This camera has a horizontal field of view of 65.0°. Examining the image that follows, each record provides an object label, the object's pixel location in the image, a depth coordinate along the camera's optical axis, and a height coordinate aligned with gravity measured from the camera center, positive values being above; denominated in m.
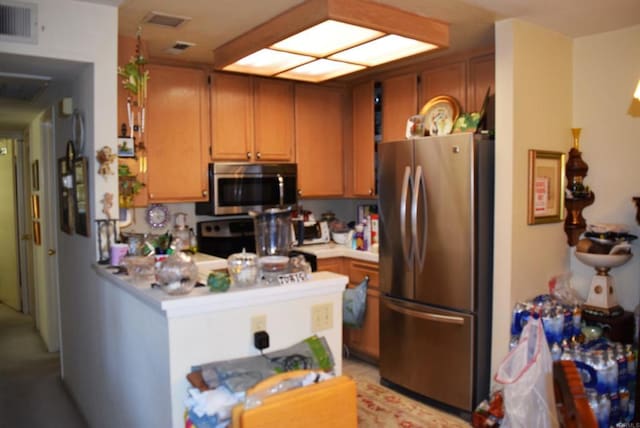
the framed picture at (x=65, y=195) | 3.10 -0.05
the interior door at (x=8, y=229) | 6.13 -0.51
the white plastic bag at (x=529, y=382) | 2.51 -1.02
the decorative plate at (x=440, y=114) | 3.48 +0.51
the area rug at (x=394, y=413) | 3.03 -1.44
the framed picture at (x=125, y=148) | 2.90 +0.23
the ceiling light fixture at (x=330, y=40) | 2.48 +0.80
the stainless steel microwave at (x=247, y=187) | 3.83 -0.01
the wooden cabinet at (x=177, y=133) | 3.57 +0.39
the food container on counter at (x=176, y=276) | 1.84 -0.33
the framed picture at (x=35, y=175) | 4.77 +0.13
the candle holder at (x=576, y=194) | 3.28 -0.08
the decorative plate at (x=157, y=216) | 3.89 -0.23
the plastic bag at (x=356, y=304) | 3.85 -0.92
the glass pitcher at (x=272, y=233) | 2.24 -0.21
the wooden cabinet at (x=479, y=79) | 3.42 +0.71
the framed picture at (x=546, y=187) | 3.07 -0.03
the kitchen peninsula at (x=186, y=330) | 1.77 -0.55
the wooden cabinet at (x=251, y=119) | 3.84 +0.53
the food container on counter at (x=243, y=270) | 1.96 -0.33
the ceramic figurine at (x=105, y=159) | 2.62 +0.15
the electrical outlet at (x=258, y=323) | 1.93 -0.53
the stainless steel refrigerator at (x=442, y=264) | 3.00 -0.50
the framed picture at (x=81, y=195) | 2.75 -0.04
